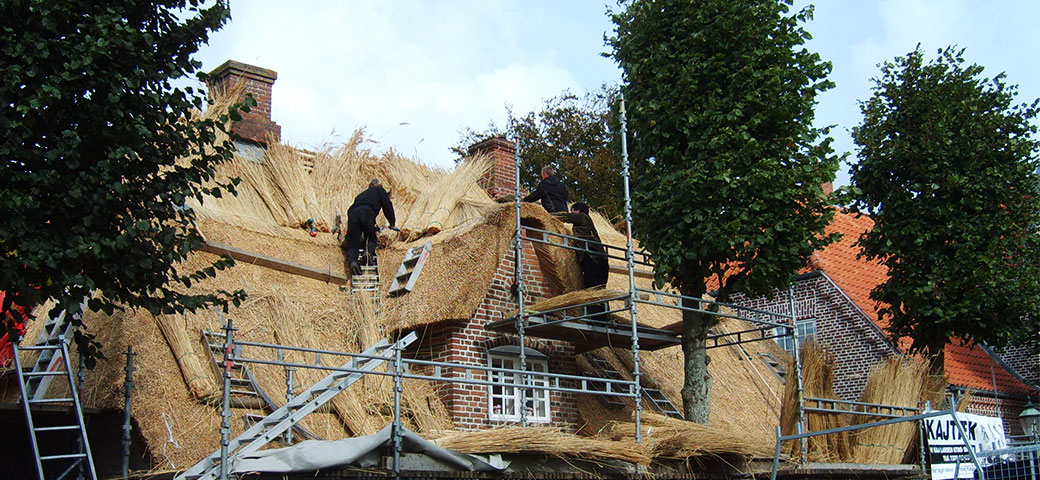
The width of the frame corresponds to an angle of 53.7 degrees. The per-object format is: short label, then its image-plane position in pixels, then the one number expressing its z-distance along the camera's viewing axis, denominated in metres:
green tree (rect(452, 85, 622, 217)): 24.23
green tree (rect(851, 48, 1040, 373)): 15.07
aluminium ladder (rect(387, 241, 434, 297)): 12.41
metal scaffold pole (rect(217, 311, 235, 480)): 7.41
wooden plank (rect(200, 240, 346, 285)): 12.20
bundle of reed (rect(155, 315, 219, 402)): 9.34
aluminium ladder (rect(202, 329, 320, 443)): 9.52
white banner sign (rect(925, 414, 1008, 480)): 12.05
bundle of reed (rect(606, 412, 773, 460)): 10.34
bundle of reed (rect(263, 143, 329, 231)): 14.24
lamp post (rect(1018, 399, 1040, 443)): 18.33
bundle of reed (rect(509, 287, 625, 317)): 11.16
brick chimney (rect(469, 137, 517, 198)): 16.92
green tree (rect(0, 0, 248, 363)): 6.39
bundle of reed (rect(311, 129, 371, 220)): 14.91
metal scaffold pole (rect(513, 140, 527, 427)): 10.84
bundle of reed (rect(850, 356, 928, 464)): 12.95
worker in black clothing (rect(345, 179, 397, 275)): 13.42
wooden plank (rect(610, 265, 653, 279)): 15.66
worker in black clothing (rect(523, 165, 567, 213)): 13.59
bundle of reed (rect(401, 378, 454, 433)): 10.23
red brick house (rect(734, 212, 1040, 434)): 19.72
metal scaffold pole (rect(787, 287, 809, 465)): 11.87
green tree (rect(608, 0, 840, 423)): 11.45
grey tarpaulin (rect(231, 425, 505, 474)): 7.71
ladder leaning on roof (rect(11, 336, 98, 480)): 8.32
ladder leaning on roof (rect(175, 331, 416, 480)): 7.96
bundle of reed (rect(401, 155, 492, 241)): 14.04
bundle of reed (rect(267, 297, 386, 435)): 9.77
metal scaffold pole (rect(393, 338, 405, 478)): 8.31
